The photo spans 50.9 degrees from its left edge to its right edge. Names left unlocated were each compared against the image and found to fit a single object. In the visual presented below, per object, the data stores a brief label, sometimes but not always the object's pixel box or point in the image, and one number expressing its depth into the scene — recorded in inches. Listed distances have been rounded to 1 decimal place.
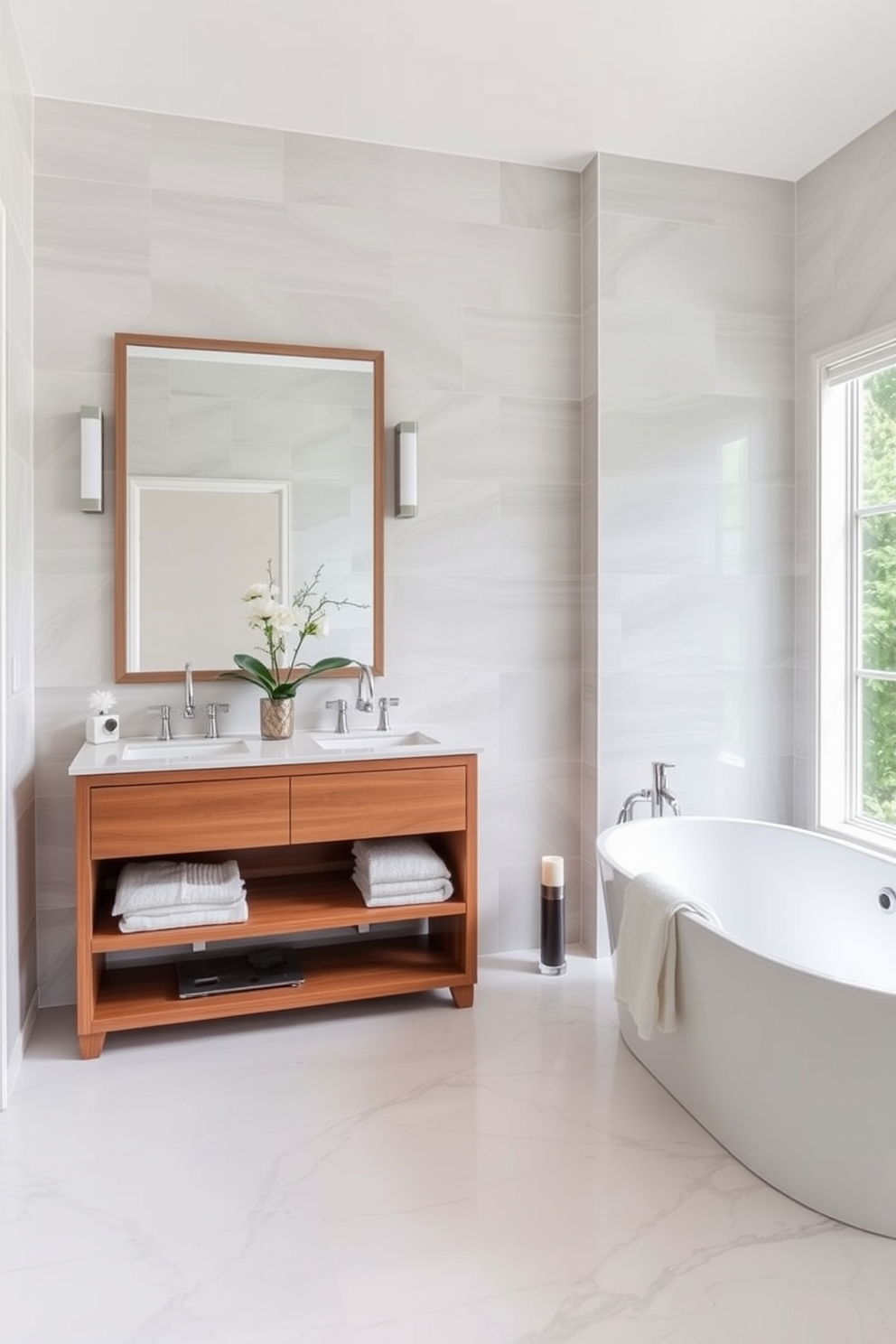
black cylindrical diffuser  122.1
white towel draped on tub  85.9
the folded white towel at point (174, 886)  100.6
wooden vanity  99.2
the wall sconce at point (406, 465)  121.3
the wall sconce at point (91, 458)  109.4
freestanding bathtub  69.8
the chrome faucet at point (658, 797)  123.6
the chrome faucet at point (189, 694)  115.6
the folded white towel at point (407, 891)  109.3
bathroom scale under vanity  106.8
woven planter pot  115.6
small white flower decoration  109.7
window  124.6
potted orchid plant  115.0
